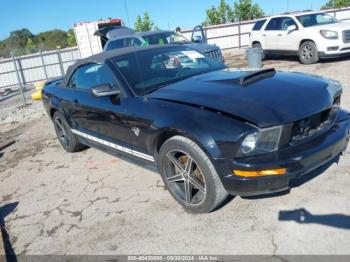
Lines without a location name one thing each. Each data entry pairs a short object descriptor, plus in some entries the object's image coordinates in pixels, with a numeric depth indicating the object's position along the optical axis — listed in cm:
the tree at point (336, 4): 3745
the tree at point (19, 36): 8506
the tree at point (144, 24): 3538
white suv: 1035
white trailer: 2106
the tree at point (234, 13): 3391
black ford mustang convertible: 295
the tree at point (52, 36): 7125
